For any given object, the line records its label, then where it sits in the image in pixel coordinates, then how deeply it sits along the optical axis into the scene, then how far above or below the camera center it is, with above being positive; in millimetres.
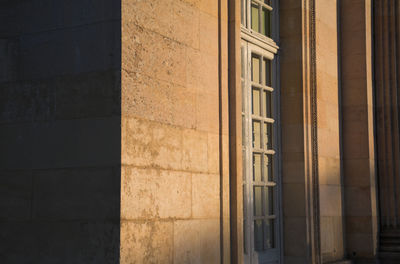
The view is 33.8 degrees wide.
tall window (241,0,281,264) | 7477 +853
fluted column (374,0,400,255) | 9945 +1332
